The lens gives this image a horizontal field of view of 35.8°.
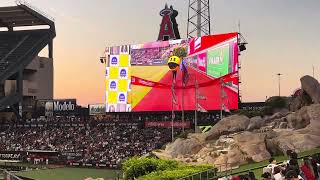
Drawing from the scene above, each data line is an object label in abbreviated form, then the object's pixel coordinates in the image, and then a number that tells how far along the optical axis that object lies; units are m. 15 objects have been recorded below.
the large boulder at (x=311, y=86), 55.58
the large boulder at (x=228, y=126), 56.72
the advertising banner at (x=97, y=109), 84.62
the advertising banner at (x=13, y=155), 75.00
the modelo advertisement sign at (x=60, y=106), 90.44
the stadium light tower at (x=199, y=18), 81.94
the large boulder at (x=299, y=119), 51.21
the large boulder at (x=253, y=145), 45.17
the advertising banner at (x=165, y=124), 71.75
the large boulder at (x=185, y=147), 54.67
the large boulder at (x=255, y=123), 56.59
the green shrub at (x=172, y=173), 25.92
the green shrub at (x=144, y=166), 32.97
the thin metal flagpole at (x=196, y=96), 68.60
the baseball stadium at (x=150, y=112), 50.59
